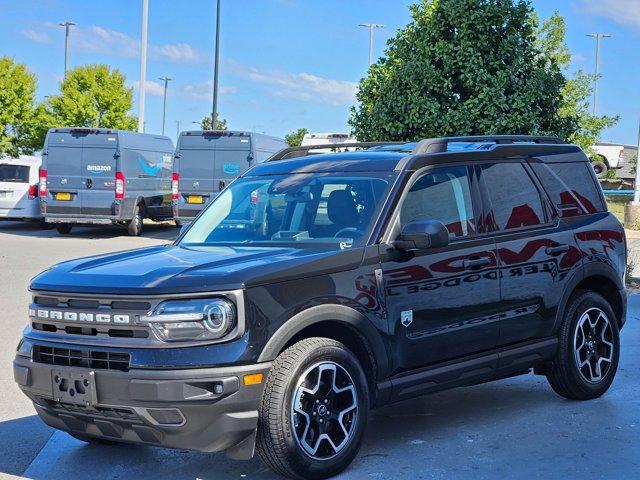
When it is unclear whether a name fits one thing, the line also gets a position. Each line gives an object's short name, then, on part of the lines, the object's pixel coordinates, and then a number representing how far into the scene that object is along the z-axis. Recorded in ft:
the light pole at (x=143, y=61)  104.68
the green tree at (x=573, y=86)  106.93
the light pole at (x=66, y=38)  212.84
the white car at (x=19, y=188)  82.02
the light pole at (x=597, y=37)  238.89
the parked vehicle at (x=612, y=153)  167.84
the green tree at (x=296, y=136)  267.59
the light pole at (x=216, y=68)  121.19
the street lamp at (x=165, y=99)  324.19
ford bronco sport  16.10
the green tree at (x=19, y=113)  148.46
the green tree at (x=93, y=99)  159.22
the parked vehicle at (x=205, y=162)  75.97
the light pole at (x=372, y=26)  225.74
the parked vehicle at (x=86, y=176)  76.38
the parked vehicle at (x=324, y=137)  88.38
